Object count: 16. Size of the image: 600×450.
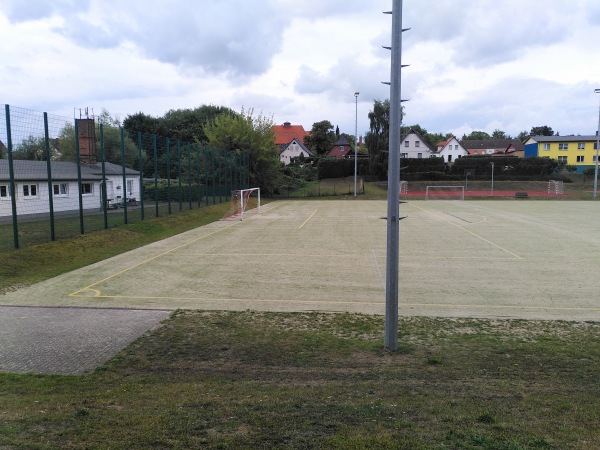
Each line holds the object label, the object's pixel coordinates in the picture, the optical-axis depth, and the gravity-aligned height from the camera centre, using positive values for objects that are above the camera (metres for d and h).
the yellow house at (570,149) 82.12 +5.42
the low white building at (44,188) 13.67 -0.25
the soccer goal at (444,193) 49.14 -1.57
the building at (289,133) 105.89 +10.86
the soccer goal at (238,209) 28.94 -2.06
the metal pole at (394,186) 5.85 -0.08
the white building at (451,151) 97.62 +5.96
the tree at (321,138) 99.94 +8.88
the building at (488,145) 115.56 +8.46
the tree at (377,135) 61.66 +5.83
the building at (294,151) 92.83 +5.69
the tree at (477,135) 155.75 +14.82
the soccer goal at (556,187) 53.77 -0.91
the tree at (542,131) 145.24 +15.25
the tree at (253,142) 43.38 +3.55
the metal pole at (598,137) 41.49 +3.87
